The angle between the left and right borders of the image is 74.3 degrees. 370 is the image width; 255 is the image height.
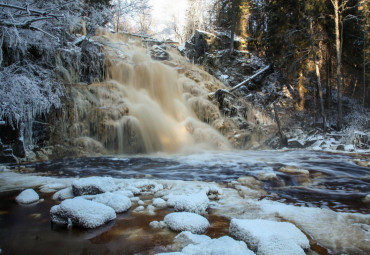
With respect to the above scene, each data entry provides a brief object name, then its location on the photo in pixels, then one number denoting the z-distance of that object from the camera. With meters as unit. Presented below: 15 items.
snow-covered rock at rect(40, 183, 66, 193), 3.51
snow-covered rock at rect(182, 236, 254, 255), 1.73
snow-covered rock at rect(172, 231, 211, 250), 1.98
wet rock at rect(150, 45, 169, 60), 15.78
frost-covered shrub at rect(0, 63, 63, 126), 4.86
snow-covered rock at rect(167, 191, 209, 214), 2.71
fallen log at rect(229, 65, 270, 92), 14.29
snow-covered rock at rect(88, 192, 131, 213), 2.72
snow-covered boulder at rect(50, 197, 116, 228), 2.31
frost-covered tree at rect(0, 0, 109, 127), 4.80
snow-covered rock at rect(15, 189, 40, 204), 3.01
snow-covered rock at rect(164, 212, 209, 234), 2.23
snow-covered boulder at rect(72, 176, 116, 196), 3.15
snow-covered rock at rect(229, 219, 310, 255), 1.81
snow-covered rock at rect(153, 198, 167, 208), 2.90
